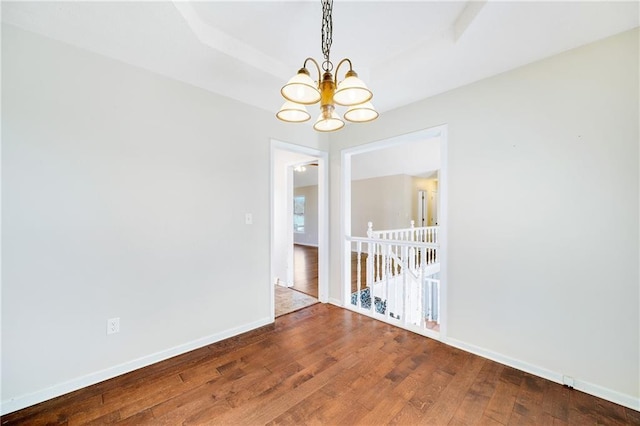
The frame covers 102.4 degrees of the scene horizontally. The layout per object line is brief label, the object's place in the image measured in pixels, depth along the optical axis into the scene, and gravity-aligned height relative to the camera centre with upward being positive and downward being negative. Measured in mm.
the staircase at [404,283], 2758 -1084
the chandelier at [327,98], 1278 +609
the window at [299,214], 10391 -67
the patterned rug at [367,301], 3850 -1388
